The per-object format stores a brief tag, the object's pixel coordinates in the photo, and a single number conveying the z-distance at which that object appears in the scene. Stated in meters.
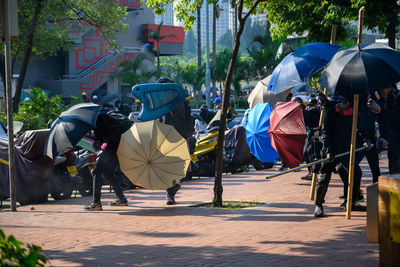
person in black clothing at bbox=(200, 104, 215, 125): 38.25
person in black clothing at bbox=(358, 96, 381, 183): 18.05
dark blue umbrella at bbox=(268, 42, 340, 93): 18.25
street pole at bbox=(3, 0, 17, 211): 19.06
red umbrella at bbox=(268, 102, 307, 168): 20.11
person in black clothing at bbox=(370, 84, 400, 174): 18.39
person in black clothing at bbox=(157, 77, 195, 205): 20.09
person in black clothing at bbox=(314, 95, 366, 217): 16.37
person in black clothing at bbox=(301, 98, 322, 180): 19.58
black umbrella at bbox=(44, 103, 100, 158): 17.78
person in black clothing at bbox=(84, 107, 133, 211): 18.84
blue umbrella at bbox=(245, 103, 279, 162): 23.33
